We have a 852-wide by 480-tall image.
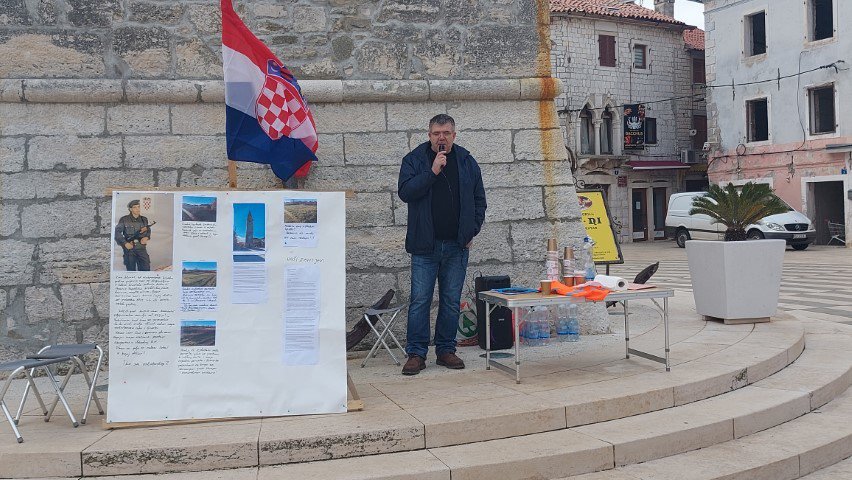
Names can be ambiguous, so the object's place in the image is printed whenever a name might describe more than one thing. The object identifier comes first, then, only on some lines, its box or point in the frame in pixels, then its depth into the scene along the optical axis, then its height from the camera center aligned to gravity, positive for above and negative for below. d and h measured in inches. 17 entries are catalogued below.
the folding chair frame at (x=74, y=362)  179.9 -23.6
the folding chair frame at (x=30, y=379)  164.6 -25.9
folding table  202.5 -11.6
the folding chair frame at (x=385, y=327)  235.1 -20.7
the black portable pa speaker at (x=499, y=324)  253.8 -22.3
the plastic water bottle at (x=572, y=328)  271.3 -25.5
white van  868.6 +31.1
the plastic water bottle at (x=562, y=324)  272.7 -24.0
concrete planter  283.3 -9.2
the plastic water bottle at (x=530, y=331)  266.5 -25.7
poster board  176.7 -10.9
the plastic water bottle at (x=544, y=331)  267.2 -25.8
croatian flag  205.5 +43.4
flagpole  205.9 +22.8
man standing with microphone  223.1 +7.4
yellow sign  355.9 +11.6
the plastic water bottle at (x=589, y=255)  276.3 +0.1
